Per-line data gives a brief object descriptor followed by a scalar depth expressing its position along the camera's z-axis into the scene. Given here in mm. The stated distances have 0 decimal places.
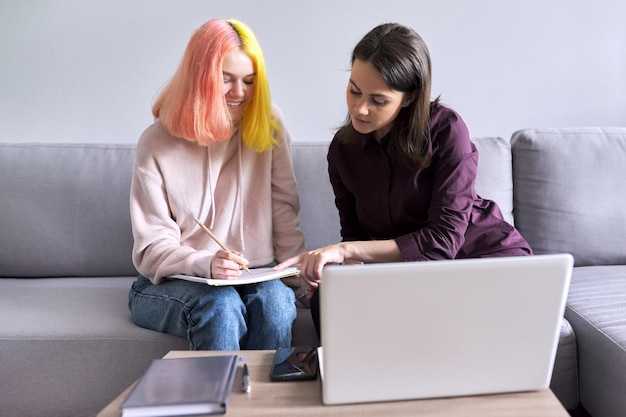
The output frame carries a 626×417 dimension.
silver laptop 802
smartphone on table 964
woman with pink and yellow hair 1336
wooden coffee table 845
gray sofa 1771
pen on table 923
